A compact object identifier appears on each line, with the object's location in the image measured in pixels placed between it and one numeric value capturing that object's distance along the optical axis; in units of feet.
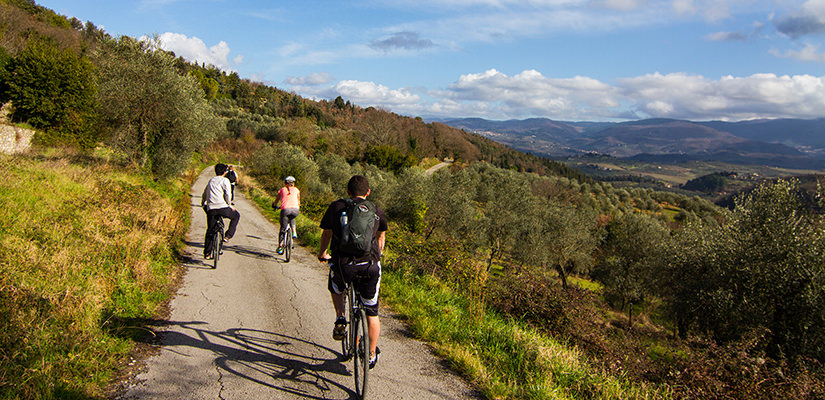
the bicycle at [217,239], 28.24
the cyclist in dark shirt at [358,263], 13.12
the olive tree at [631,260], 107.79
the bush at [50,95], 96.27
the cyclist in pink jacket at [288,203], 32.71
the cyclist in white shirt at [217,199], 28.12
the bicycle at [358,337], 12.65
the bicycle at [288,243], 32.32
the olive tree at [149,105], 58.13
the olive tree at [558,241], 126.72
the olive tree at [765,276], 49.19
